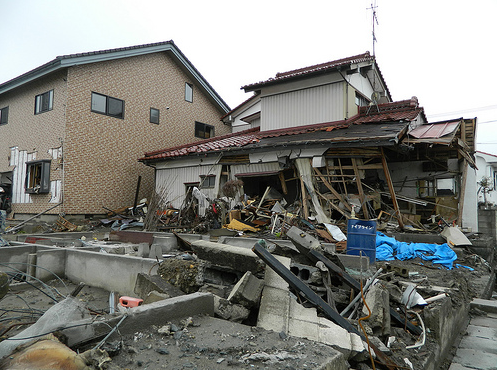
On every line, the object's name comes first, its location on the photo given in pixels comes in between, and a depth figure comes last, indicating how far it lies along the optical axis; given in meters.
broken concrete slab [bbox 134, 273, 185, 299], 4.26
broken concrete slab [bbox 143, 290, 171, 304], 3.83
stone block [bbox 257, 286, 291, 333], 3.51
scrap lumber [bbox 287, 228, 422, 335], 4.27
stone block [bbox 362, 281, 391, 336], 3.83
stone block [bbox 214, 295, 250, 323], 3.68
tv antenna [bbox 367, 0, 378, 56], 14.26
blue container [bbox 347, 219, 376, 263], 7.29
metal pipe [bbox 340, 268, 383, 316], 4.12
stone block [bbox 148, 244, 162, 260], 6.98
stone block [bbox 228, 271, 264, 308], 3.81
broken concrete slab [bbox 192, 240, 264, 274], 4.37
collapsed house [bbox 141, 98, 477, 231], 10.52
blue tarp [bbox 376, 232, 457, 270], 7.99
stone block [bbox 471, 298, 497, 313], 6.11
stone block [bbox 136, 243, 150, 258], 7.16
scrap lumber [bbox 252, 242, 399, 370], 3.52
